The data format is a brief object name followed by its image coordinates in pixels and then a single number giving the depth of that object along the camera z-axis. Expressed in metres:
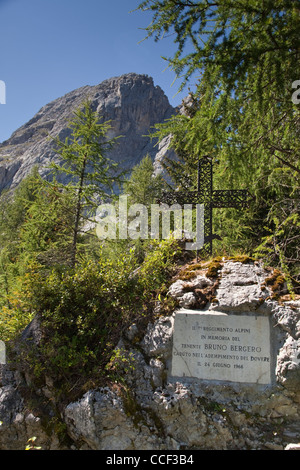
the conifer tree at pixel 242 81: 3.53
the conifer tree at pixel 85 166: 9.05
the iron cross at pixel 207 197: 7.05
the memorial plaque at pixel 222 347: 4.66
